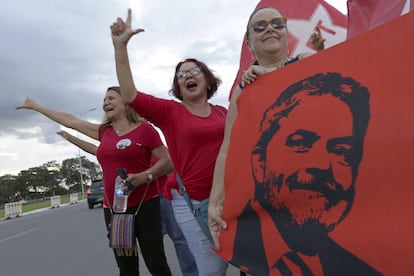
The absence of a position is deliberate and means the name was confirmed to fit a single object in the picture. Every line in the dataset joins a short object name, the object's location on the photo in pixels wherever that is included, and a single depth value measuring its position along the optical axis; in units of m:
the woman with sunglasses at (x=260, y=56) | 1.91
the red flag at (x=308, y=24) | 3.92
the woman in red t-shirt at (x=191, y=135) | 2.31
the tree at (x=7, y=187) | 77.62
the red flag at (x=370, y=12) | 2.75
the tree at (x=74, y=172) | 94.44
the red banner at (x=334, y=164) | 1.23
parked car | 20.38
